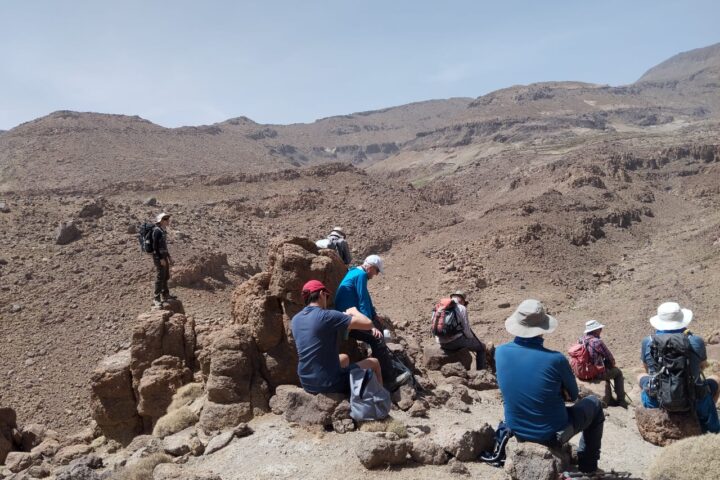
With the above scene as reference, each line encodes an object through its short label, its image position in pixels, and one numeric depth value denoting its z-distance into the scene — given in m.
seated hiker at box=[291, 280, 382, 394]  6.33
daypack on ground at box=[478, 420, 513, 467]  5.86
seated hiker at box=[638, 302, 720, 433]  6.00
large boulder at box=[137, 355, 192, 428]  9.22
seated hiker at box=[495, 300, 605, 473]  5.22
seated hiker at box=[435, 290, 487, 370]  9.34
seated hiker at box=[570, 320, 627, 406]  8.91
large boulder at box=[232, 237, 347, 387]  8.27
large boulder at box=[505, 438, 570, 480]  5.03
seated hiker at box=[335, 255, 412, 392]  7.34
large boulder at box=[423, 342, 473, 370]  9.79
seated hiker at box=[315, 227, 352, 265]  10.50
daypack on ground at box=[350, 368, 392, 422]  6.43
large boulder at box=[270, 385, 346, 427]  6.64
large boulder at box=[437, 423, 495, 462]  5.92
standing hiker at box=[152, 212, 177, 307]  10.69
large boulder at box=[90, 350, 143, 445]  9.67
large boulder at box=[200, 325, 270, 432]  7.60
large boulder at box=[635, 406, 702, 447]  6.39
